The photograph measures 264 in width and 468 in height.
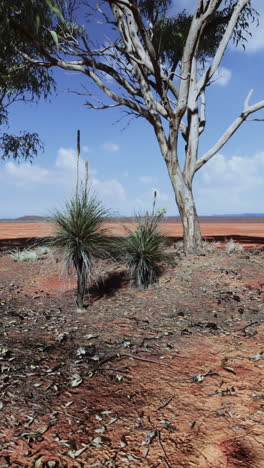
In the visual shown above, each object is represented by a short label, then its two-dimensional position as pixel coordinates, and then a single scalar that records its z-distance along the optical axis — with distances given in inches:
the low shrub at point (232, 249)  383.9
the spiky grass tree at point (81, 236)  228.4
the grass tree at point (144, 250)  274.4
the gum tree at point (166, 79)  370.0
